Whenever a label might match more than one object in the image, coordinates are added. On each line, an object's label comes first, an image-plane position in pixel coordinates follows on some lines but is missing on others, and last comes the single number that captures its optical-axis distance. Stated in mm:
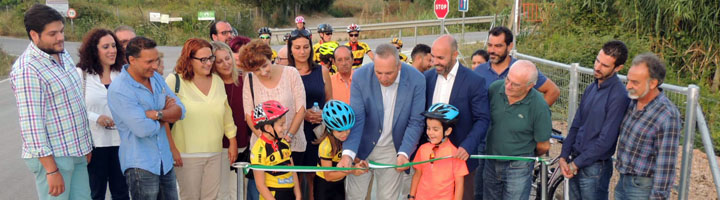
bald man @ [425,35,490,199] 4699
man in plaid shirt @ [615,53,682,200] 4035
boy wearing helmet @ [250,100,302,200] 4582
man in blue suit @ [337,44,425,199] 4660
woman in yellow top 4855
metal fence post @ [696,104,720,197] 4285
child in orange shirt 4480
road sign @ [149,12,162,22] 29869
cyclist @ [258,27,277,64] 8984
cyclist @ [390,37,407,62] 10034
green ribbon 4441
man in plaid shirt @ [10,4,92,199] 3945
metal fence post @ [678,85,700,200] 4227
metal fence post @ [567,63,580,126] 5840
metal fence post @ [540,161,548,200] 4887
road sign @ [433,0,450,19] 15719
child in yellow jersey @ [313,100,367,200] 4441
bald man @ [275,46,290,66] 6590
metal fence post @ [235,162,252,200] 4539
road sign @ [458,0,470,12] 17609
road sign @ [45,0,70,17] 26062
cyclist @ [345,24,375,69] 8966
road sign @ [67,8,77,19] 29070
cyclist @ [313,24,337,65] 9773
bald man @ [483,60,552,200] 4559
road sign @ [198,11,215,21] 24180
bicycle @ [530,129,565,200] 5777
